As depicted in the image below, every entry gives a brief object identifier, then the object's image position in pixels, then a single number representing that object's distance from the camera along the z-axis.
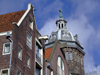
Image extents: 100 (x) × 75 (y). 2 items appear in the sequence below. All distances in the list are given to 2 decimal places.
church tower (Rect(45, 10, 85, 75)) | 66.75
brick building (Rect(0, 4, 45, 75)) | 23.09
